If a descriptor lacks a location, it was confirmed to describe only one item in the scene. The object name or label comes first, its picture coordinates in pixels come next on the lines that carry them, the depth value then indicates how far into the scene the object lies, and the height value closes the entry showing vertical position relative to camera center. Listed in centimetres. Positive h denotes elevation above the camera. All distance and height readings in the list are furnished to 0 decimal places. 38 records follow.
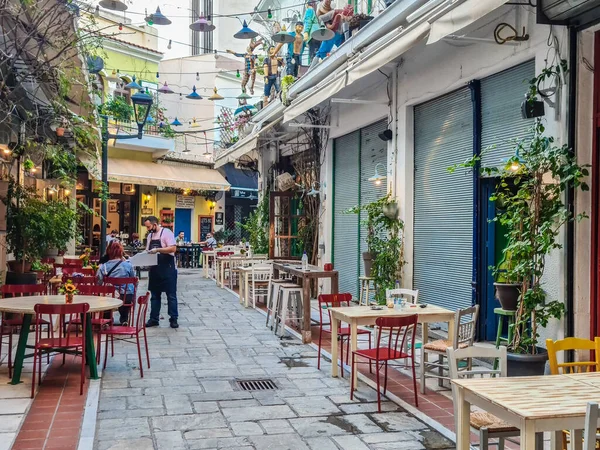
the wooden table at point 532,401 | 270 -79
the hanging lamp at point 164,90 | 1681 +436
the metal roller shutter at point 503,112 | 648 +157
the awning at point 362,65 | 587 +212
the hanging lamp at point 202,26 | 1158 +436
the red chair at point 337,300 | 645 -65
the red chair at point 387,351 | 502 -103
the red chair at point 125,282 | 726 -53
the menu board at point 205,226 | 2523 +64
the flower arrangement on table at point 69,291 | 586 -53
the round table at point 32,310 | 559 -68
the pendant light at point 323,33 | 983 +355
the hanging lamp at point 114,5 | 854 +350
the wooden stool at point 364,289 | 930 -78
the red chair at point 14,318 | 633 -92
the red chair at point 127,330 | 616 -97
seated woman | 831 -41
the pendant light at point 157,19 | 1089 +424
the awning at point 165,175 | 2040 +249
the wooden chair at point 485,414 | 338 -108
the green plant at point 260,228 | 1602 +37
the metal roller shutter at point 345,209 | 1135 +68
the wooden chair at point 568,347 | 369 -67
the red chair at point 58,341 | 525 -99
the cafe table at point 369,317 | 575 -76
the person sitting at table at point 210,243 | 2034 -8
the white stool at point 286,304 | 848 -97
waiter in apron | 873 -41
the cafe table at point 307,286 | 805 -63
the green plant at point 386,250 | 891 -12
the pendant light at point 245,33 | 1155 +418
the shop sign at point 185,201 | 2461 +167
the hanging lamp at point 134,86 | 1190 +320
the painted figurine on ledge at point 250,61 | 1608 +510
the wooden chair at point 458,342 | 544 -96
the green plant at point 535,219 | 526 +24
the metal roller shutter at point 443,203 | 764 +56
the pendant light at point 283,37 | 1096 +391
